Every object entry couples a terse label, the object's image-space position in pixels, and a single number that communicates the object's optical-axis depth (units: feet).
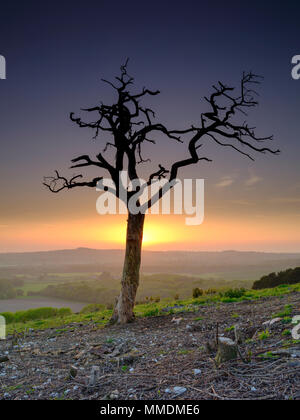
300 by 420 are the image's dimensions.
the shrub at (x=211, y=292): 82.58
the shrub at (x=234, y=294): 67.61
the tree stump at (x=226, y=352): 23.67
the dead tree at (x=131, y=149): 55.01
